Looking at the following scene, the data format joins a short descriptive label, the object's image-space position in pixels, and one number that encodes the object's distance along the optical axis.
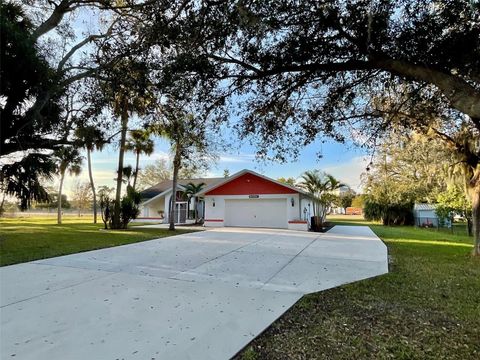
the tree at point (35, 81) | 7.76
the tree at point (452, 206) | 19.92
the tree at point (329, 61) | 4.21
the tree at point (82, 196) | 52.69
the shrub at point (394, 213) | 30.66
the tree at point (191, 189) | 27.61
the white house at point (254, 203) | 21.22
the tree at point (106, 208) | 19.67
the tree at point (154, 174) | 46.53
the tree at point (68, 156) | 11.23
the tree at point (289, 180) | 45.21
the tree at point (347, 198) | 47.06
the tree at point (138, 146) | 23.83
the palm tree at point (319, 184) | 24.88
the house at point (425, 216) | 29.00
